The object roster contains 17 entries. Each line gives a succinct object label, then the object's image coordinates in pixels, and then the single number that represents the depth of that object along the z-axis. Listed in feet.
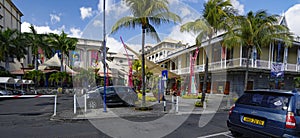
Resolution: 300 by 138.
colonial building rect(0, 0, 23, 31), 100.75
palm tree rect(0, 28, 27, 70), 84.12
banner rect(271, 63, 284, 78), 47.93
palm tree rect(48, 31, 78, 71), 98.79
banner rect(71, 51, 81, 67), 74.46
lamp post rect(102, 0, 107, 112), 29.96
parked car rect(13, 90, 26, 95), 67.23
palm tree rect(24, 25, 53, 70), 93.81
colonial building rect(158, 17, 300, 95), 58.23
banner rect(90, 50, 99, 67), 85.46
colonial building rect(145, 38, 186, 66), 86.81
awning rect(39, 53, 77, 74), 101.08
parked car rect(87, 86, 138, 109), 36.24
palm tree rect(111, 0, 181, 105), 29.01
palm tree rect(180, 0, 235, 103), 34.09
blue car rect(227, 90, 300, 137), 12.67
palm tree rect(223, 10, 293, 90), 41.42
